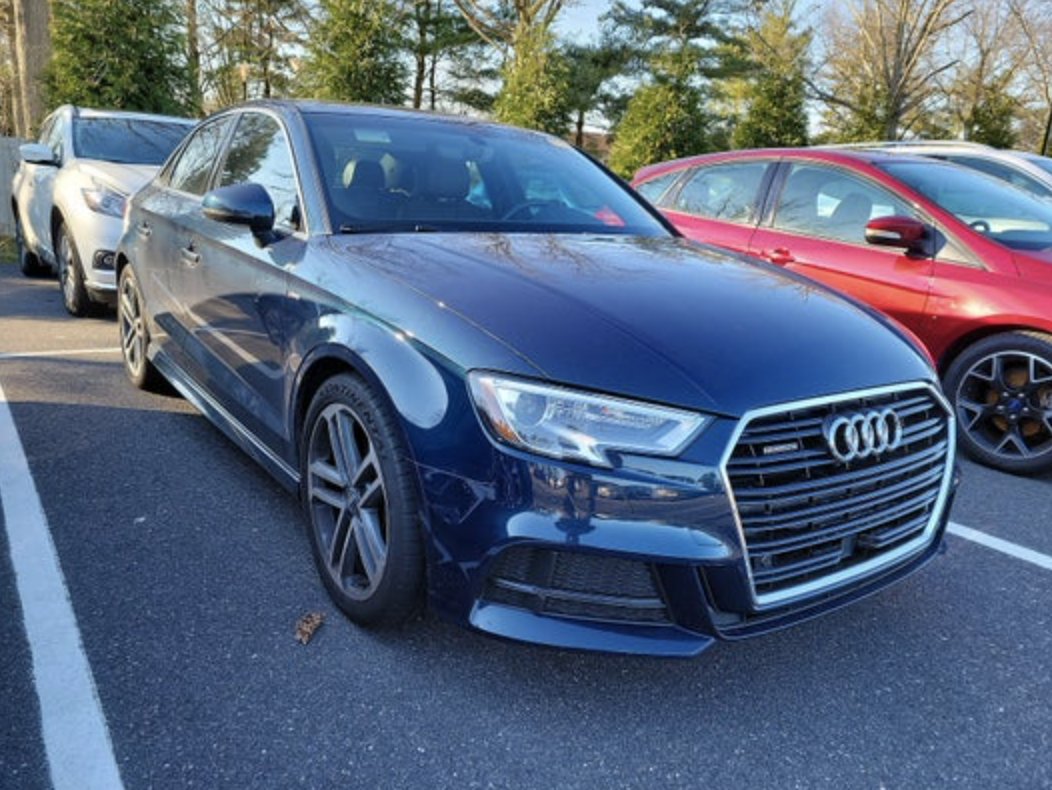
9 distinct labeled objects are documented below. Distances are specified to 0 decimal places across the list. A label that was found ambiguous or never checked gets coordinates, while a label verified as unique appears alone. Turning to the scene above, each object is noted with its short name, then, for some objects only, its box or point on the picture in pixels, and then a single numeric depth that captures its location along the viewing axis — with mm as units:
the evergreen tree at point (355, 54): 14555
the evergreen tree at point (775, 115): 16578
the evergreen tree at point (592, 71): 27406
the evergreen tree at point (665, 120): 14273
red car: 3969
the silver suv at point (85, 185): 5723
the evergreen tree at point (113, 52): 10016
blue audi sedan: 1867
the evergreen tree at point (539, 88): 15023
